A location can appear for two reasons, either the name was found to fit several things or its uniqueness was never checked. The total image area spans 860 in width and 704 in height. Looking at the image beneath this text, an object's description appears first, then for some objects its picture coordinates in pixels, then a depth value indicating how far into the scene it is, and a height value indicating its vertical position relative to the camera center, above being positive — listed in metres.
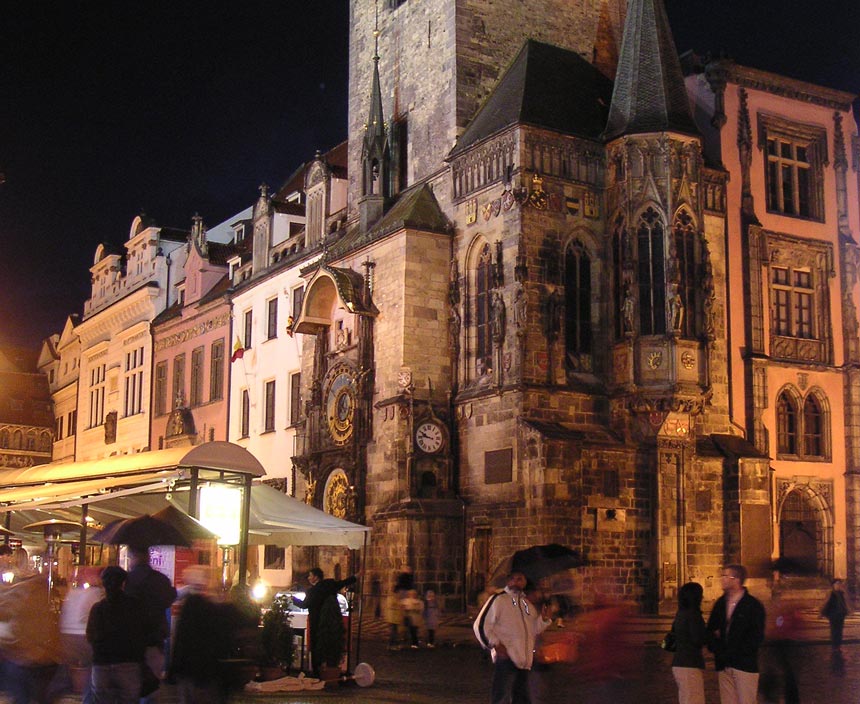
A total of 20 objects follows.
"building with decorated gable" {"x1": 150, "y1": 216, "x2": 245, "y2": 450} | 45.41 +7.28
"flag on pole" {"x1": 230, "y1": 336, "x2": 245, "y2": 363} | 43.25 +6.62
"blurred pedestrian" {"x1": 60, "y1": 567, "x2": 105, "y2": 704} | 11.88 -0.71
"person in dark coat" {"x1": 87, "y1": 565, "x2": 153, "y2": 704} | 9.86 -0.71
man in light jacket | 11.15 -0.75
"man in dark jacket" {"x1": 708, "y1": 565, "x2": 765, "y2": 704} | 10.84 -0.74
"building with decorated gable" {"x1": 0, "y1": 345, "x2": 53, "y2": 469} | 68.00 +6.47
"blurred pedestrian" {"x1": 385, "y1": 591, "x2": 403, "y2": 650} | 23.25 -1.32
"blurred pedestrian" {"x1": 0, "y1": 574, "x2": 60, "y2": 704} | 10.77 -0.79
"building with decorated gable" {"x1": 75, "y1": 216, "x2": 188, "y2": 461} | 52.50 +9.32
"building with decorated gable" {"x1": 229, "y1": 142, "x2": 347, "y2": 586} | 39.09 +7.38
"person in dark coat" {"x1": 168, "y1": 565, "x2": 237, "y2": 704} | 9.86 -0.73
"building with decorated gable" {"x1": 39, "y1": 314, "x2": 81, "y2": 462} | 63.44 +8.13
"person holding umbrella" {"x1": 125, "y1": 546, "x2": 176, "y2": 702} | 12.50 -0.33
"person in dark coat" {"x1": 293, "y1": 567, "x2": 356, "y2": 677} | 17.11 -0.70
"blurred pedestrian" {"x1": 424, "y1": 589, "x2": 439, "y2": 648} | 23.55 -1.14
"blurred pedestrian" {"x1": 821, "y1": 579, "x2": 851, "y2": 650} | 18.91 -0.87
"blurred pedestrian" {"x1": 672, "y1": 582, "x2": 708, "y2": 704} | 11.12 -0.80
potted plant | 17.28 -1.15
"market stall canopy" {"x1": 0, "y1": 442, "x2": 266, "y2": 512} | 18.78 +1.29
